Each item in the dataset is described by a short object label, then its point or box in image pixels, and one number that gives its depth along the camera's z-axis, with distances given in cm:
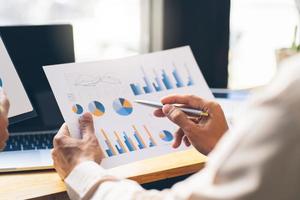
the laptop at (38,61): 146
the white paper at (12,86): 135
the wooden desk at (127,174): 115
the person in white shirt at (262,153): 67
